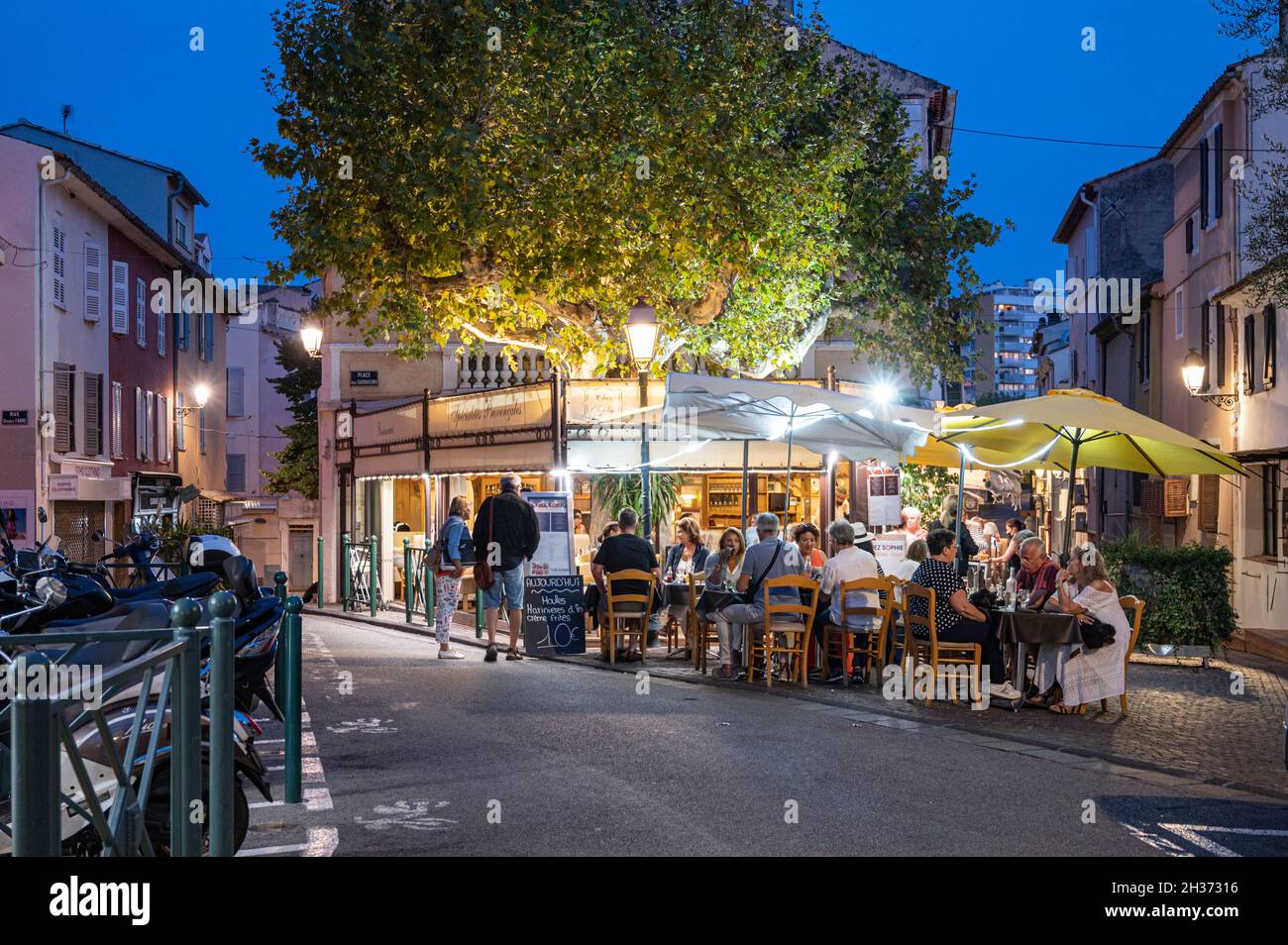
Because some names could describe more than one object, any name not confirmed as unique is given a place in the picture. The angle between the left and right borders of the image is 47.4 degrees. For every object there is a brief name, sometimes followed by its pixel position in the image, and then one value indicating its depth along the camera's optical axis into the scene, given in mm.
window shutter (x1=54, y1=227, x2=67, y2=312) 28484
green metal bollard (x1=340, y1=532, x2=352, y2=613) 26062
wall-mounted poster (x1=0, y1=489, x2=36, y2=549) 26625
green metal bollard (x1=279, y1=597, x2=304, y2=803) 8000
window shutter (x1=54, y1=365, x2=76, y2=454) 28312
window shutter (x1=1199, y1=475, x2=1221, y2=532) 23406
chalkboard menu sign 16219
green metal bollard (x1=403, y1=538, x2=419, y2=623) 22172
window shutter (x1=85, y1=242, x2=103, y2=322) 30922
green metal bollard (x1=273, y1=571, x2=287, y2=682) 9548
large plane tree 19750
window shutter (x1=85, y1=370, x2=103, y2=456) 30109
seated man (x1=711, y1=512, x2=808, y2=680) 13789
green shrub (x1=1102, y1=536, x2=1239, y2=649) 16359
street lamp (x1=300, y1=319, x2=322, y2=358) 29000
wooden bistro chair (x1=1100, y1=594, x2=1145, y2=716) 11875
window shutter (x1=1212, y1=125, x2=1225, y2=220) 23266
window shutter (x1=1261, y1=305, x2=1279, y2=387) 20812
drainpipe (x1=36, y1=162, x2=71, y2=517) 27250
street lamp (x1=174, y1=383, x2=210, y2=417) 42438
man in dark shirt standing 15797
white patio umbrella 14328
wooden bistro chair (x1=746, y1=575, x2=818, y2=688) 13594
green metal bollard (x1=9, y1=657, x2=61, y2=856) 3258
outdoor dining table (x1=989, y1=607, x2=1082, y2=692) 11617
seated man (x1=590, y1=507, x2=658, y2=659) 15578
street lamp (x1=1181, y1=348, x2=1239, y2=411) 23281
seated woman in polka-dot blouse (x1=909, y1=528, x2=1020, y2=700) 12164
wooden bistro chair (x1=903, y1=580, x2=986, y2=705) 12164
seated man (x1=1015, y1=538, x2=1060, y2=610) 12891
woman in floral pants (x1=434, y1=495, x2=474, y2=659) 16484
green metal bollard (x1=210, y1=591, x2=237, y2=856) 5094
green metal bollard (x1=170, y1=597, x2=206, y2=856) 4383
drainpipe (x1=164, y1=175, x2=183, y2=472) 39531
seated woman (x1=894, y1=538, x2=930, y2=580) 14000
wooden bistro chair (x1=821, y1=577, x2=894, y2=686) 13352
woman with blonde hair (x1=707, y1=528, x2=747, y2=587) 15023
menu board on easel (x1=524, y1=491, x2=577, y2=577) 17672
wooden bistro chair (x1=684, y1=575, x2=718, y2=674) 14867
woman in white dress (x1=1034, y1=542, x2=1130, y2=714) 11797
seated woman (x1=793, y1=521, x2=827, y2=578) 15672
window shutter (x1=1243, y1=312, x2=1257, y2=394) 21875
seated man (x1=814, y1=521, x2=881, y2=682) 13484
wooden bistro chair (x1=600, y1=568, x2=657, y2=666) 15391
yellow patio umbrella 13867
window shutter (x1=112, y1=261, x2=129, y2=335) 32656
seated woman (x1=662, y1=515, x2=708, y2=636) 16562
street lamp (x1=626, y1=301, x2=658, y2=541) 16375
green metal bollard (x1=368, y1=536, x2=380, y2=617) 23938
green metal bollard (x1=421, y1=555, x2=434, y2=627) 21547
